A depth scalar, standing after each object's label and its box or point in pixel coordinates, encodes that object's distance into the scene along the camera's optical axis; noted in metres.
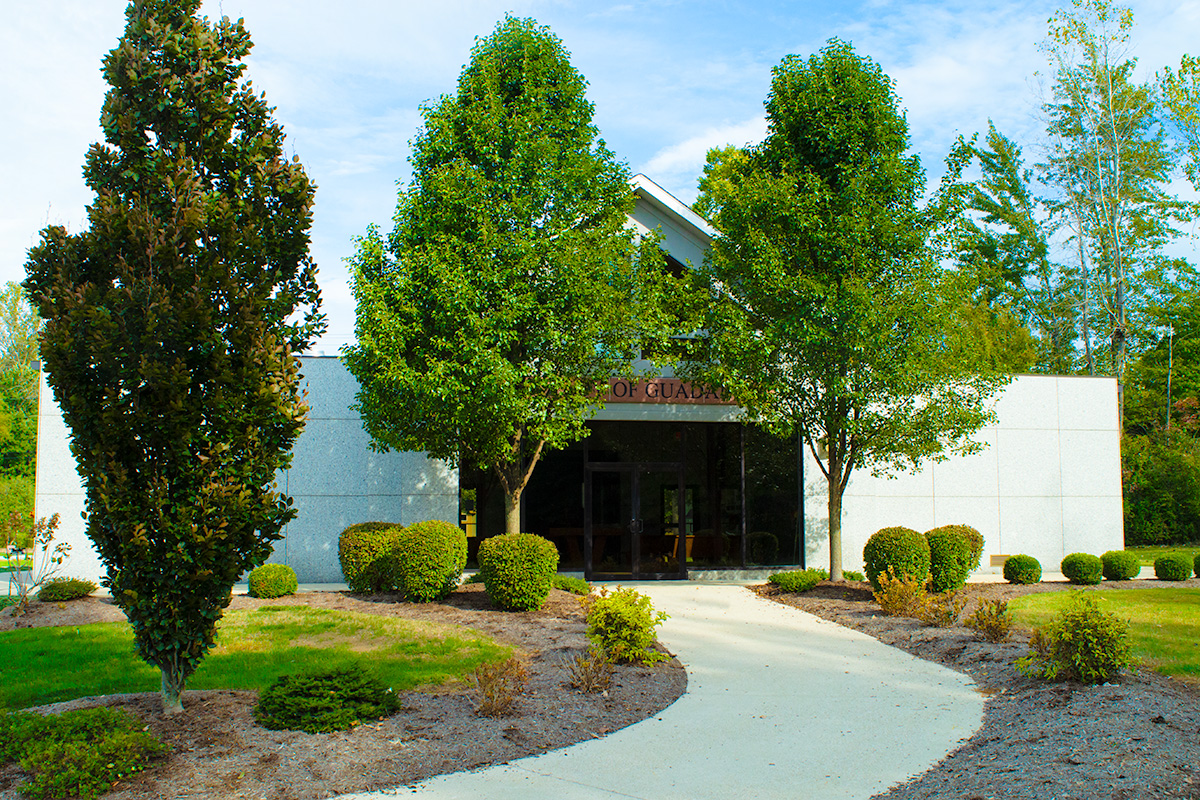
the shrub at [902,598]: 11.79
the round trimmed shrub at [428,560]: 12.95
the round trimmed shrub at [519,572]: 12.20
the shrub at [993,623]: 9.74
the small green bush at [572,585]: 14.20
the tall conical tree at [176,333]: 5.99
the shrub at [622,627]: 8.49
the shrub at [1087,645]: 7.21
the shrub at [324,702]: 6.10
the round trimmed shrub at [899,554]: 13.41
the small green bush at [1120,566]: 17.19
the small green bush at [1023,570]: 16.38
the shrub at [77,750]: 4.82
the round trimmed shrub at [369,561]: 14.12
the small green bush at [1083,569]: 16.59
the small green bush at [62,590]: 13.59
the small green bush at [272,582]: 14.19
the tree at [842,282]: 13.34
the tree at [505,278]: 12.55
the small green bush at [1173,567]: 17.16
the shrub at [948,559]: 14.05
